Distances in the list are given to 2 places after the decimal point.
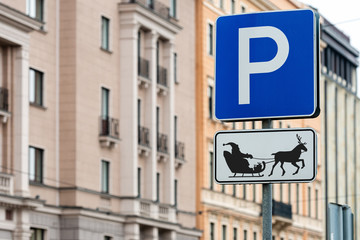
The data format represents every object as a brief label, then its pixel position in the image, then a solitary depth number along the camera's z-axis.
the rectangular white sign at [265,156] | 13.17
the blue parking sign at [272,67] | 13.40
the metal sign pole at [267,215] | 12.73
